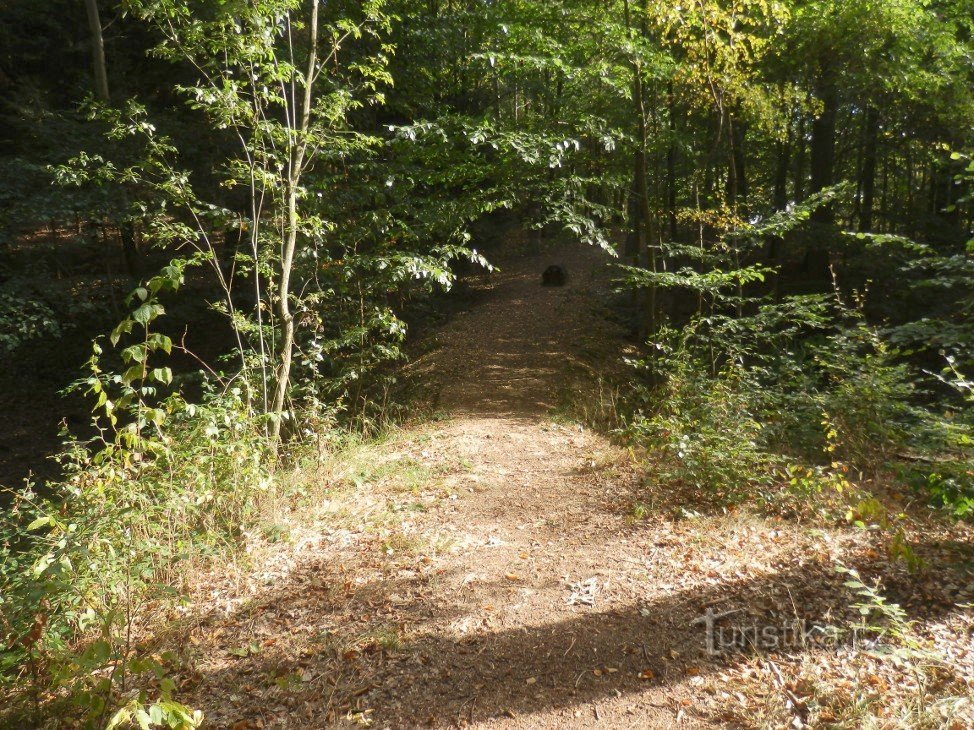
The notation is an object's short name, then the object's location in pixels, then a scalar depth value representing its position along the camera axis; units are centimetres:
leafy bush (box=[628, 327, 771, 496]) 586
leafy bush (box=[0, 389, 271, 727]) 333
